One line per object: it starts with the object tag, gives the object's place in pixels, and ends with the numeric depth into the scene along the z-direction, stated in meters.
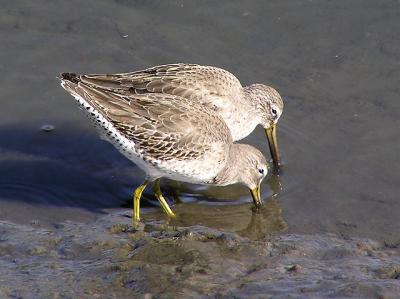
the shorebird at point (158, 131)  13.12
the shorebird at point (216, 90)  14.21
